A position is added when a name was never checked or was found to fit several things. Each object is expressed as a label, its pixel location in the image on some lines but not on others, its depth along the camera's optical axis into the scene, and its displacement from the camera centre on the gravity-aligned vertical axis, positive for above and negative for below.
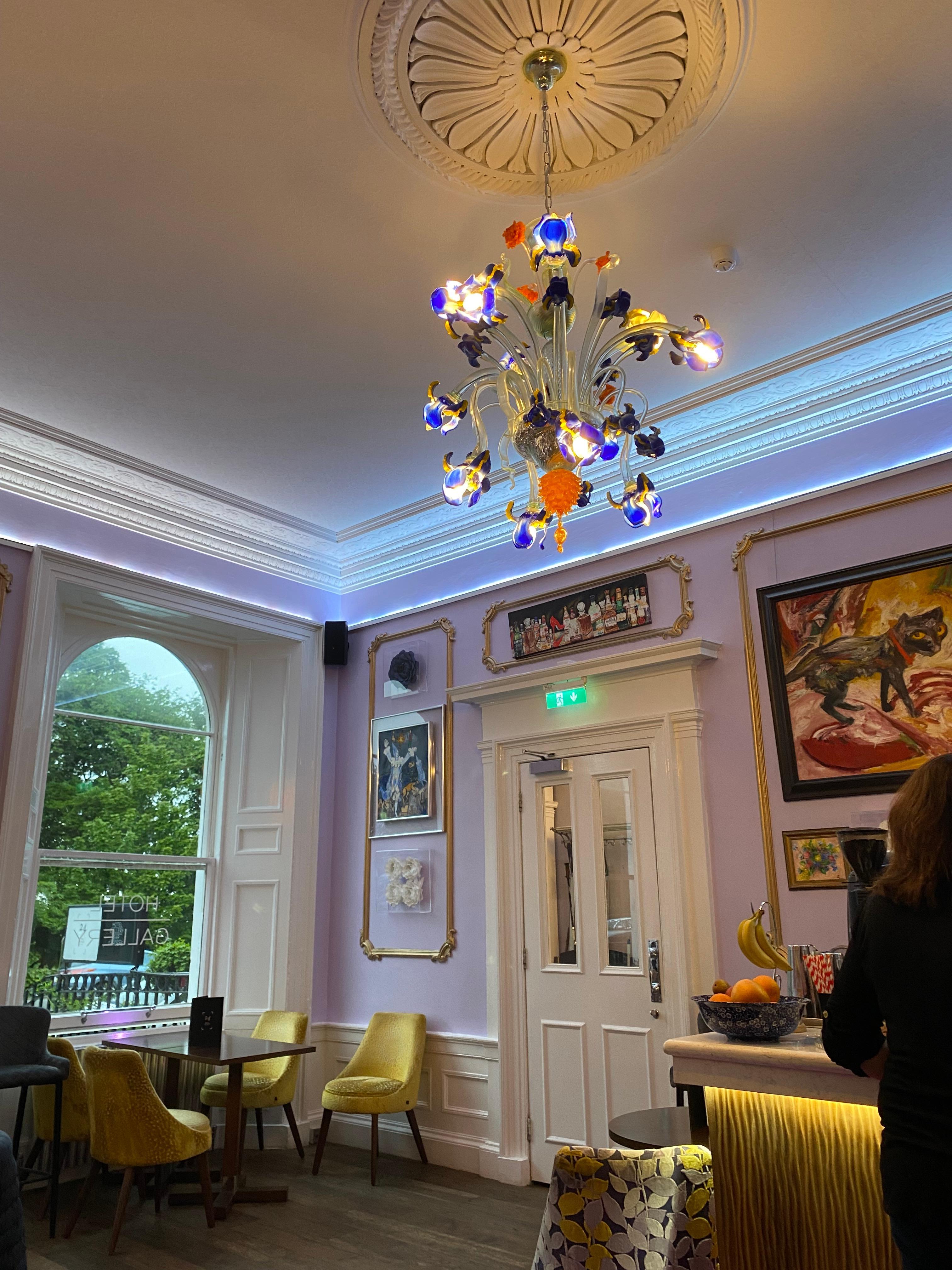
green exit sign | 5.30 +1.21
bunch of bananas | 2.35 -0.07
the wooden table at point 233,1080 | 4.57 -0.73
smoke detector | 3.74 +2.52
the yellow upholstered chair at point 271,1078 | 5.36 -0.85
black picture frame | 4.13 +1.16
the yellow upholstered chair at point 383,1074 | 5.18 -0.84
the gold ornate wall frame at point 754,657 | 4.35 +1.25
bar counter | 1.88 -0.48
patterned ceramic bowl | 2.05 -0.21
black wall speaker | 6.74 +1.92
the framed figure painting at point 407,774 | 6.04 +0.94
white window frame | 4.93 +1.02
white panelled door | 4.77 -0.17
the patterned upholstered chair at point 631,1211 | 2.00 -0.60
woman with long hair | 1.61 -0.16
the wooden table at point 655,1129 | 2.88 -0.65
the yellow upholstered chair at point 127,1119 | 4.09 -0.80
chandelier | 2.68 +1.67
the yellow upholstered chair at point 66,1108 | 4.61 -0.84
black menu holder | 4.92 -0.48
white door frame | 4.67 +0.63
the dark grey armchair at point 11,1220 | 2.62 -0.79
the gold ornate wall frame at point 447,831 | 5.75 +0.55
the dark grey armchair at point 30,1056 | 4.33 -0.58
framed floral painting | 4.22 +0.25
